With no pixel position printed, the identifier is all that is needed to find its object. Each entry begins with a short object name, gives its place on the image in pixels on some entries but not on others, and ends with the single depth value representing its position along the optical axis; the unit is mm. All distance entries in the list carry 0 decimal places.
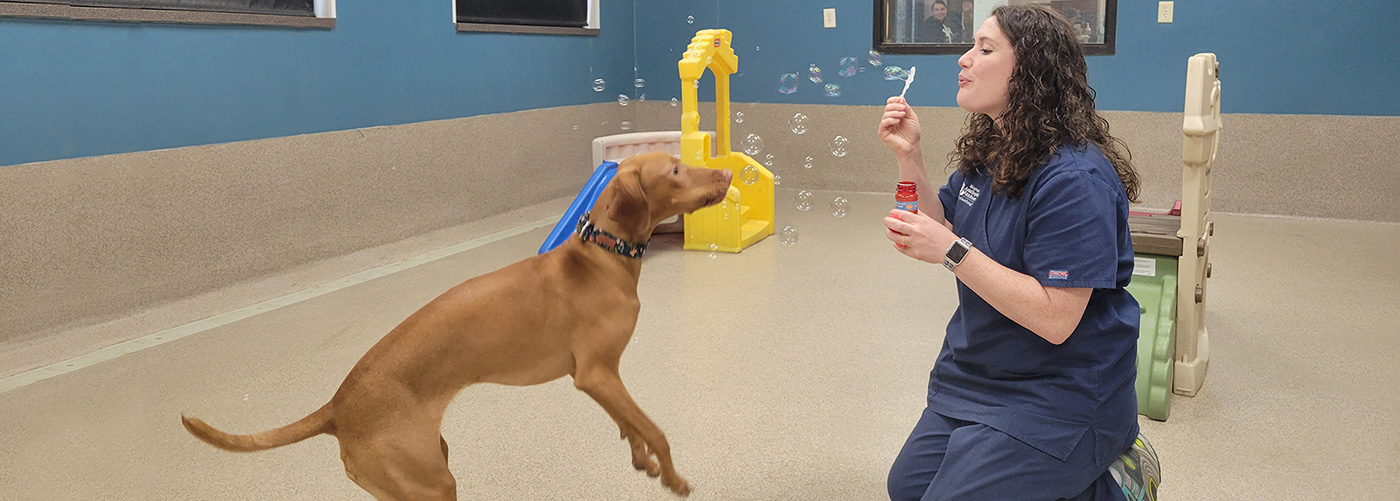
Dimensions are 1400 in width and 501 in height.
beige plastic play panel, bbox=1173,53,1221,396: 2826
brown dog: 1531
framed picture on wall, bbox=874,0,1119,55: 6387
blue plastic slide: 4617
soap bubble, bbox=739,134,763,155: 4137
